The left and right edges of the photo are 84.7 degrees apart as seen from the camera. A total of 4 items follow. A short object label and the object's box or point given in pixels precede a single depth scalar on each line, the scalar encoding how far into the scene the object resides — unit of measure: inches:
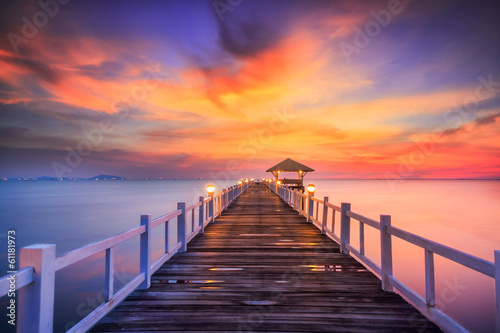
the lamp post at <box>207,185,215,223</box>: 439.5
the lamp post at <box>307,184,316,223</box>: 435.5
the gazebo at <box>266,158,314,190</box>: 1218.6
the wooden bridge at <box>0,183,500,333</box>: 99.0
